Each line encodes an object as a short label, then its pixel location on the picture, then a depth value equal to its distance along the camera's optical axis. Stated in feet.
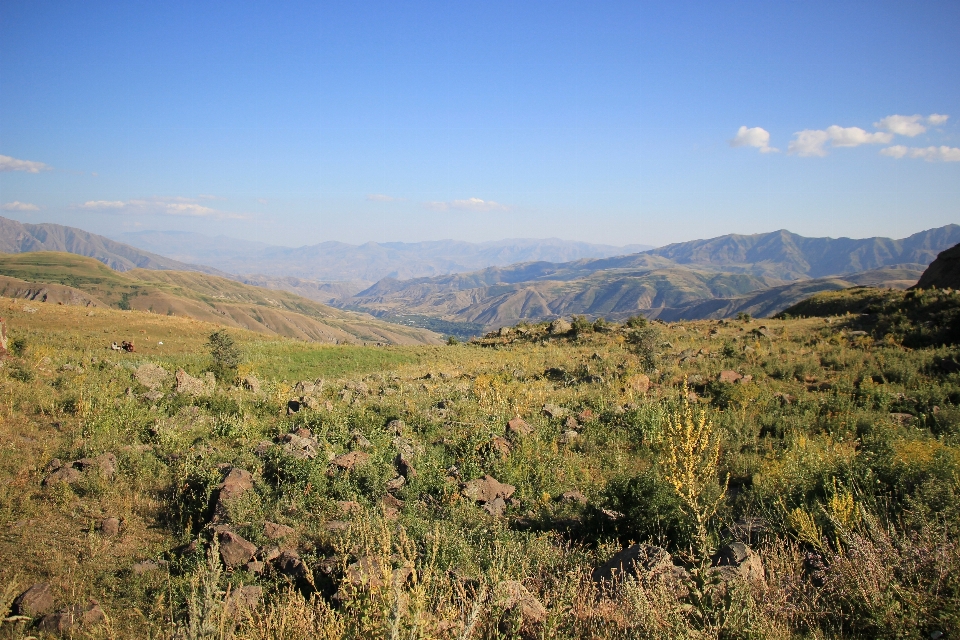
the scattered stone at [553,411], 37.70
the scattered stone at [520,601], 13.73
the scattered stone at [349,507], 22.11
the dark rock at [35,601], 15.49
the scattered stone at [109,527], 20.45
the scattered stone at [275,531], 20.53
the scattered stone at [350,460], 26.58
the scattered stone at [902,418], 32.11
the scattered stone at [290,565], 17.76
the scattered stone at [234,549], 18.49
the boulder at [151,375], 41.12
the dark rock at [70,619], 14.87
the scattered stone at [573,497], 24.20
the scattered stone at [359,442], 30.40
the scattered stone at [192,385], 40.65
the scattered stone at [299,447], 26.91
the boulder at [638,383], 45.56
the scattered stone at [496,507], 23.34
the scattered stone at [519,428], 33.43
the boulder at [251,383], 48.51
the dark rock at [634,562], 15.30
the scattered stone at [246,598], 14.99
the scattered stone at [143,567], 18.17
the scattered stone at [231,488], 21.71
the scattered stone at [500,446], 29.99
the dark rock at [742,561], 14.19
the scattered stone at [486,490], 24.62
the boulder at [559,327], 105.40
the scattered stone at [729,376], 44.59
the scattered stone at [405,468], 26.57
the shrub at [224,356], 57.16
